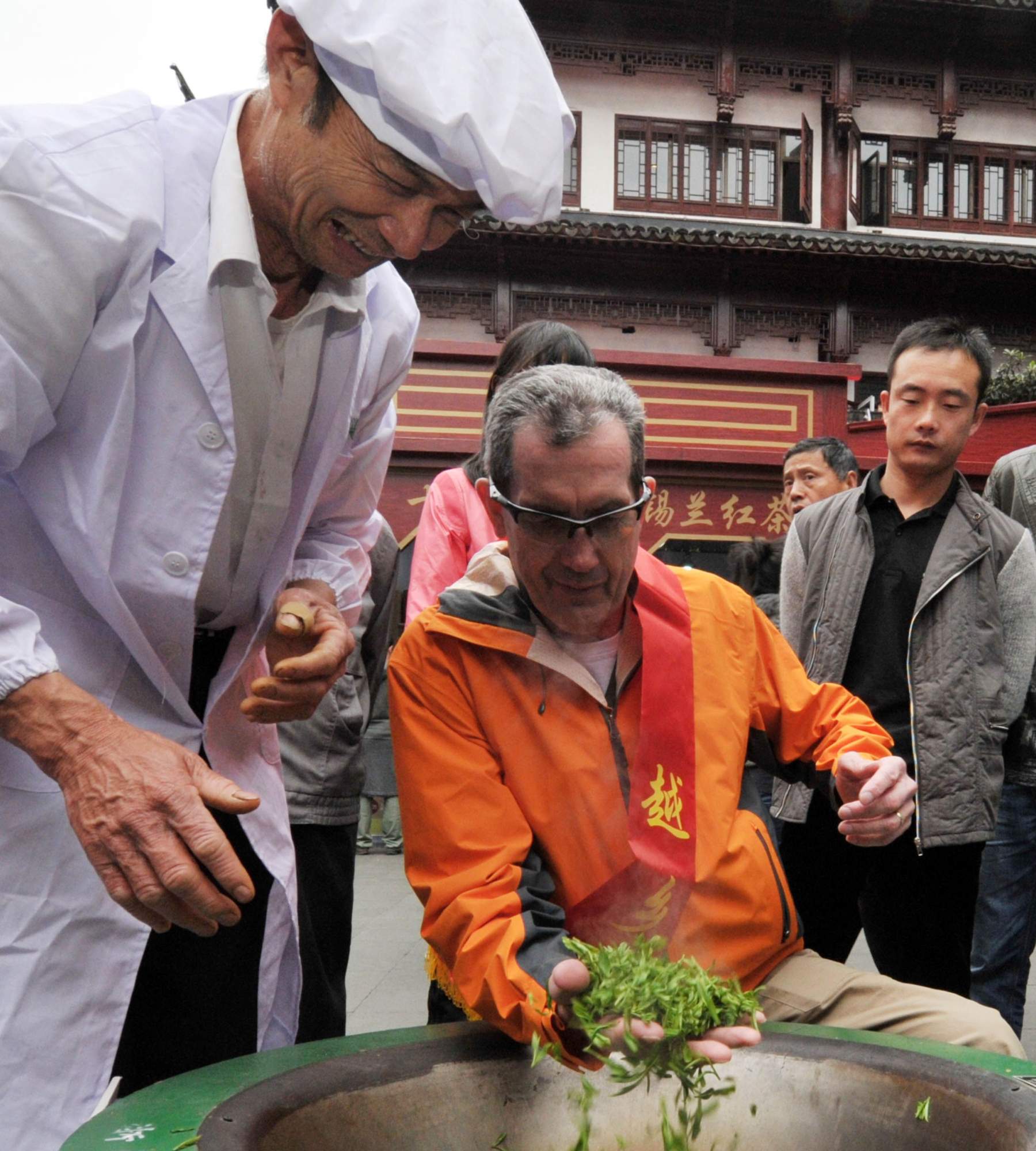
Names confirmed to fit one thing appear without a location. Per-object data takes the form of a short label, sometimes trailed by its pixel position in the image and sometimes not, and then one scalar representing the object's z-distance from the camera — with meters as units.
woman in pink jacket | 3.18
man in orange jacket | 1.91
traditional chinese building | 13.07
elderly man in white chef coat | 1.37
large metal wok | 1.51
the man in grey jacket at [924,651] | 3.17
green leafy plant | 11.69
